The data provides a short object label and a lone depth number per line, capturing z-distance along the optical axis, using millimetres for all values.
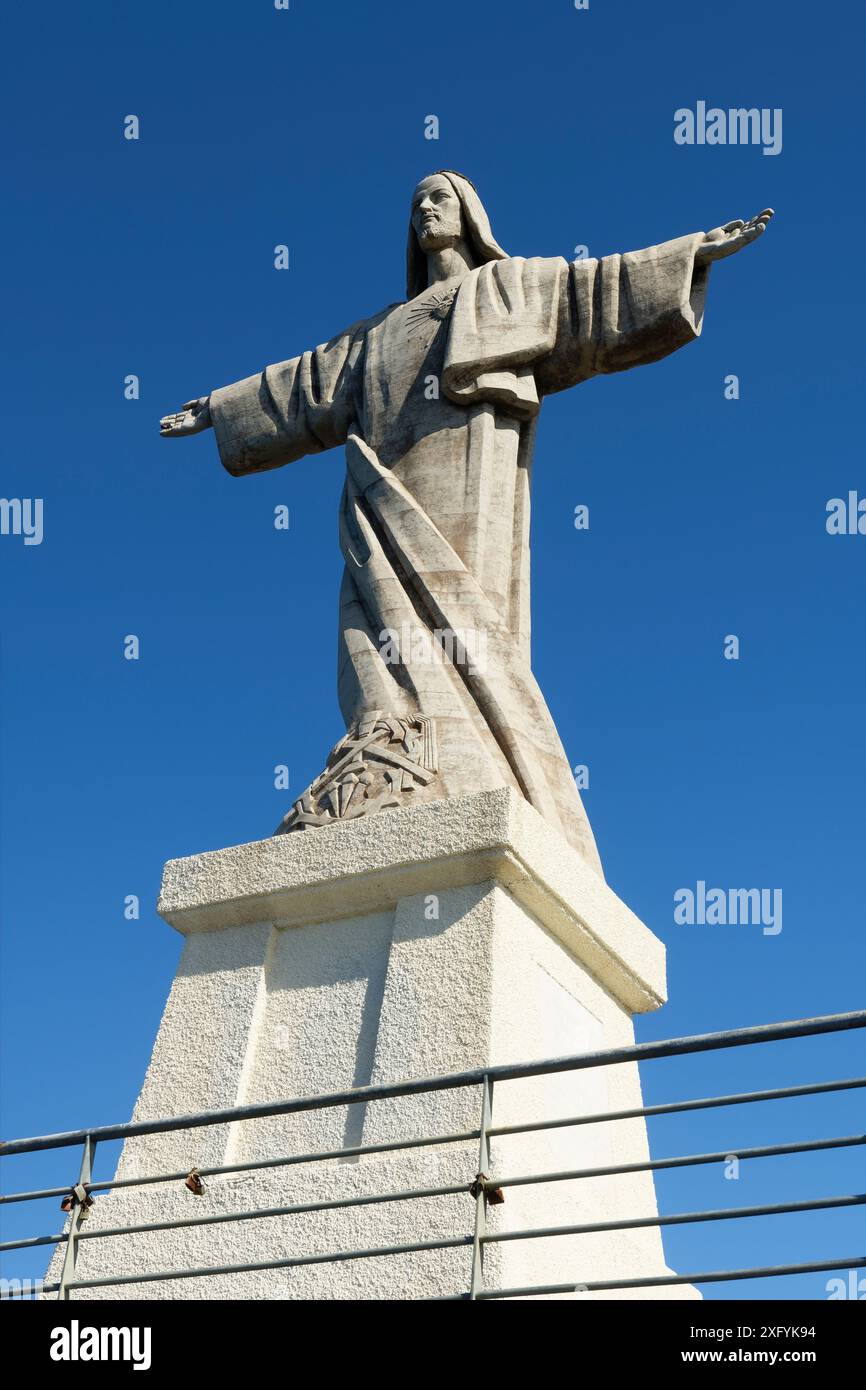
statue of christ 7449
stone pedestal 5848
